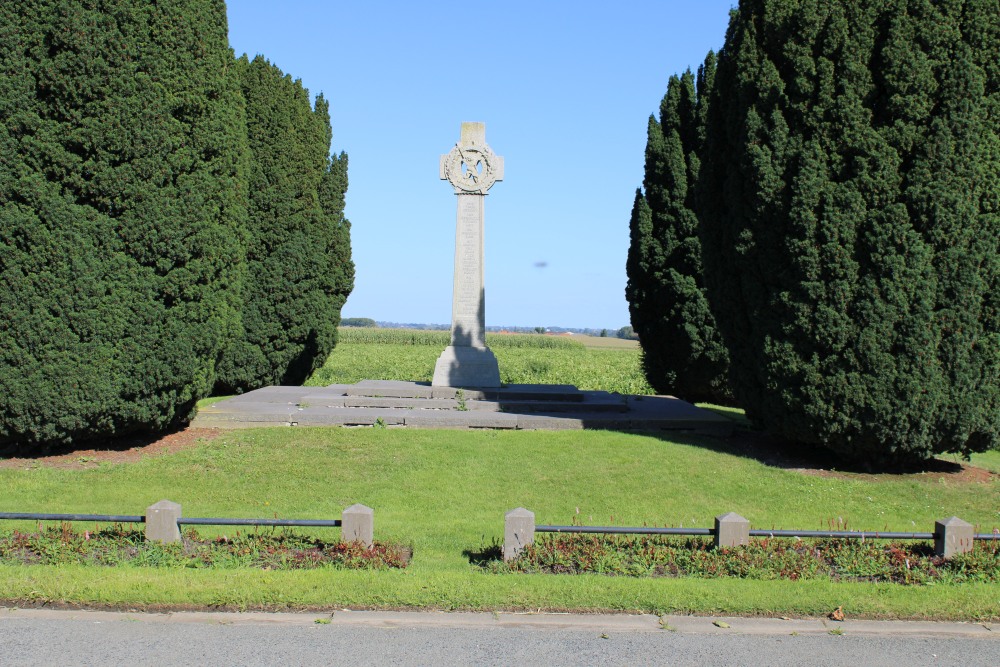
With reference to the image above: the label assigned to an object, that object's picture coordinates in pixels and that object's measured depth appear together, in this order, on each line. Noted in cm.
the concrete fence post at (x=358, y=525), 730
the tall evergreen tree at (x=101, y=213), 1131
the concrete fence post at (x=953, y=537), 743
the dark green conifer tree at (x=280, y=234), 1916
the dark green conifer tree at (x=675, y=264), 1925
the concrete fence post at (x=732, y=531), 742
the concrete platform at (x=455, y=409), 1445
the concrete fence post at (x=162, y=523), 732
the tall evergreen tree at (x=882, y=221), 1105
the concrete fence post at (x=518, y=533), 729
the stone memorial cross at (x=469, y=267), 1775
